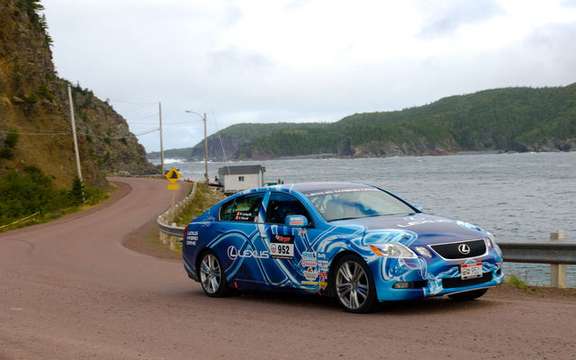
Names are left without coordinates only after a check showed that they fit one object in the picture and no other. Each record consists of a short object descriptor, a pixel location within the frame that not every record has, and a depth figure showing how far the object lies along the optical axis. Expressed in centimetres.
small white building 9344
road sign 3425
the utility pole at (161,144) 10369
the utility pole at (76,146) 5694
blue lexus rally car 920
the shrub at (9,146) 5603
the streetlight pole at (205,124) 8688
